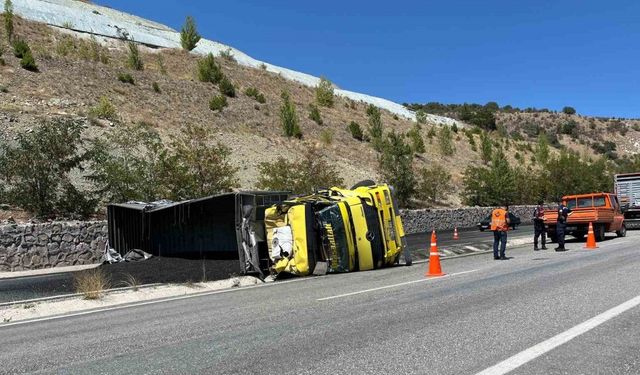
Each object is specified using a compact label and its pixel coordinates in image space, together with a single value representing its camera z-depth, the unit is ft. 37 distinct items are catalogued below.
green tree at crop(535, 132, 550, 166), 212.64
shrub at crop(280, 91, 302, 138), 145.38
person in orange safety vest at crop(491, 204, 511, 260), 53.83
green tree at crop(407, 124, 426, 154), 174.60
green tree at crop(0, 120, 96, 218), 65.57
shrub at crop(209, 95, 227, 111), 145.69
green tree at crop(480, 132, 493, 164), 195.52
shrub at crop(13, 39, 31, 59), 127.03
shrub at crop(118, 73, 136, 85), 138.92
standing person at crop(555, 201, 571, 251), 61.67
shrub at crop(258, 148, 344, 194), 95.20
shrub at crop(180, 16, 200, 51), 203.82
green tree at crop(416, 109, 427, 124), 227.69
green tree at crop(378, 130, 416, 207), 124.26
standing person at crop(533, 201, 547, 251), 64.23
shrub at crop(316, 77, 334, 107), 198.18
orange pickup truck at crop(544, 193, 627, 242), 73.46
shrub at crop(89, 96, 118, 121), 110.73
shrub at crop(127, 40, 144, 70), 155.33
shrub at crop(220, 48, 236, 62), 218.83
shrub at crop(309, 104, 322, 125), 168.73
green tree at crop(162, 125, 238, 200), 76.43
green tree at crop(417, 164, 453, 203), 133.69
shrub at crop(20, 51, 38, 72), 122.82
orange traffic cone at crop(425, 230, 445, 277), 41.70
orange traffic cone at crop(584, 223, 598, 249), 63.77
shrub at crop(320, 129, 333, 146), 149.18
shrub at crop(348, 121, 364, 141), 167.84
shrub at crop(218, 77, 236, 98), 160.86
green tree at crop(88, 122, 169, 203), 72.33
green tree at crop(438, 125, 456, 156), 187.83
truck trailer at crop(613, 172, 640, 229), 96.43
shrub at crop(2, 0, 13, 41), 143.23
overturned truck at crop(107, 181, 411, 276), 46.62
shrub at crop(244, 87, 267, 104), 167.43
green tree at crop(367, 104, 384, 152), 159.27
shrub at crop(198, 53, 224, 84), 166.91
